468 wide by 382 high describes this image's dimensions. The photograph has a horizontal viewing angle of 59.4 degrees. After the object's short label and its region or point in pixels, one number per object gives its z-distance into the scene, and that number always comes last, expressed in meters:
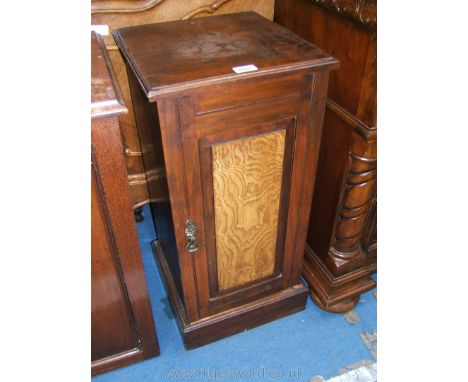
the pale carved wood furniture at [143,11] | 1.33
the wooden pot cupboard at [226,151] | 0.93
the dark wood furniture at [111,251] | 0.85
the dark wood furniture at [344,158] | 1.09
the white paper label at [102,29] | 1.33
